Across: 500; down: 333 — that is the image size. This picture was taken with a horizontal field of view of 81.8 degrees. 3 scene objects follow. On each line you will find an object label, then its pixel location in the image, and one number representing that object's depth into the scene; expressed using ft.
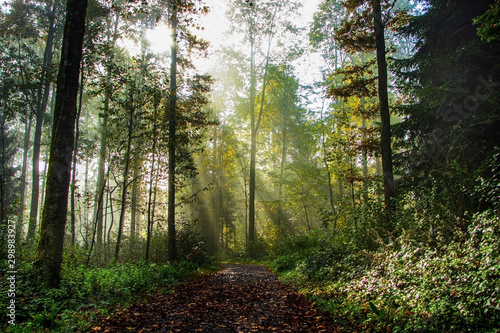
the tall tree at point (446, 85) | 29.45
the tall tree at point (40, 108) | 53.16
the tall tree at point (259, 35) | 68.44
